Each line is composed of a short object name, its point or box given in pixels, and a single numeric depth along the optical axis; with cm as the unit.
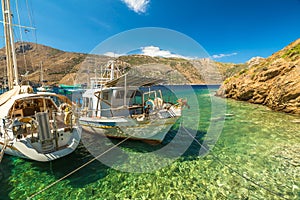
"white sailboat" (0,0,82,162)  565
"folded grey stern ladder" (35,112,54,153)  562
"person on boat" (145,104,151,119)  844
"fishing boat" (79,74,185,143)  800
